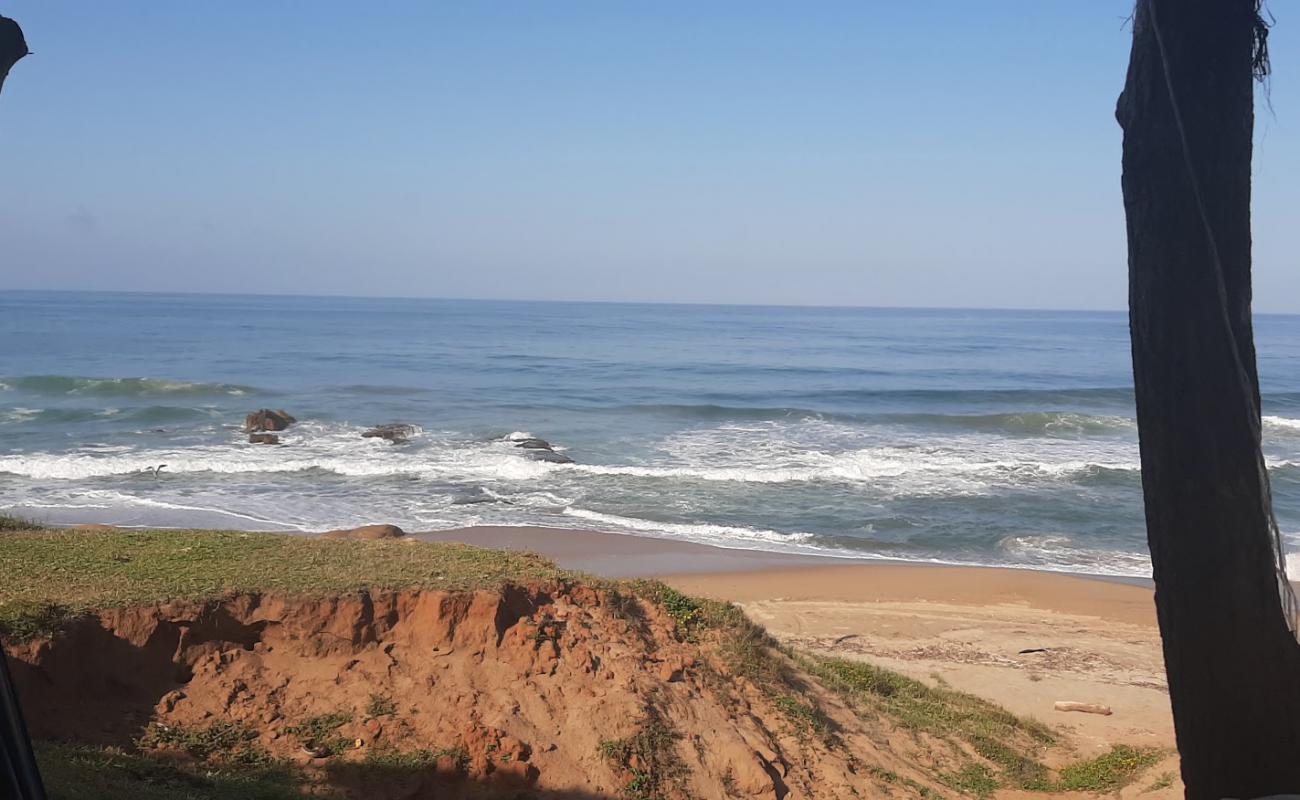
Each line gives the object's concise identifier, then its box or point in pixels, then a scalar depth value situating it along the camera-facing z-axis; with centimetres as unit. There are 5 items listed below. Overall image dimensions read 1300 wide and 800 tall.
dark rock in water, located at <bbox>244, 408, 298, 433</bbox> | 3117
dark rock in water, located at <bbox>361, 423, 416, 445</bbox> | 3098
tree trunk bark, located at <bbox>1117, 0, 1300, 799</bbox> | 386
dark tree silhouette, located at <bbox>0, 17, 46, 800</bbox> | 253
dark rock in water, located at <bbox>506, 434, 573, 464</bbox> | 2823
